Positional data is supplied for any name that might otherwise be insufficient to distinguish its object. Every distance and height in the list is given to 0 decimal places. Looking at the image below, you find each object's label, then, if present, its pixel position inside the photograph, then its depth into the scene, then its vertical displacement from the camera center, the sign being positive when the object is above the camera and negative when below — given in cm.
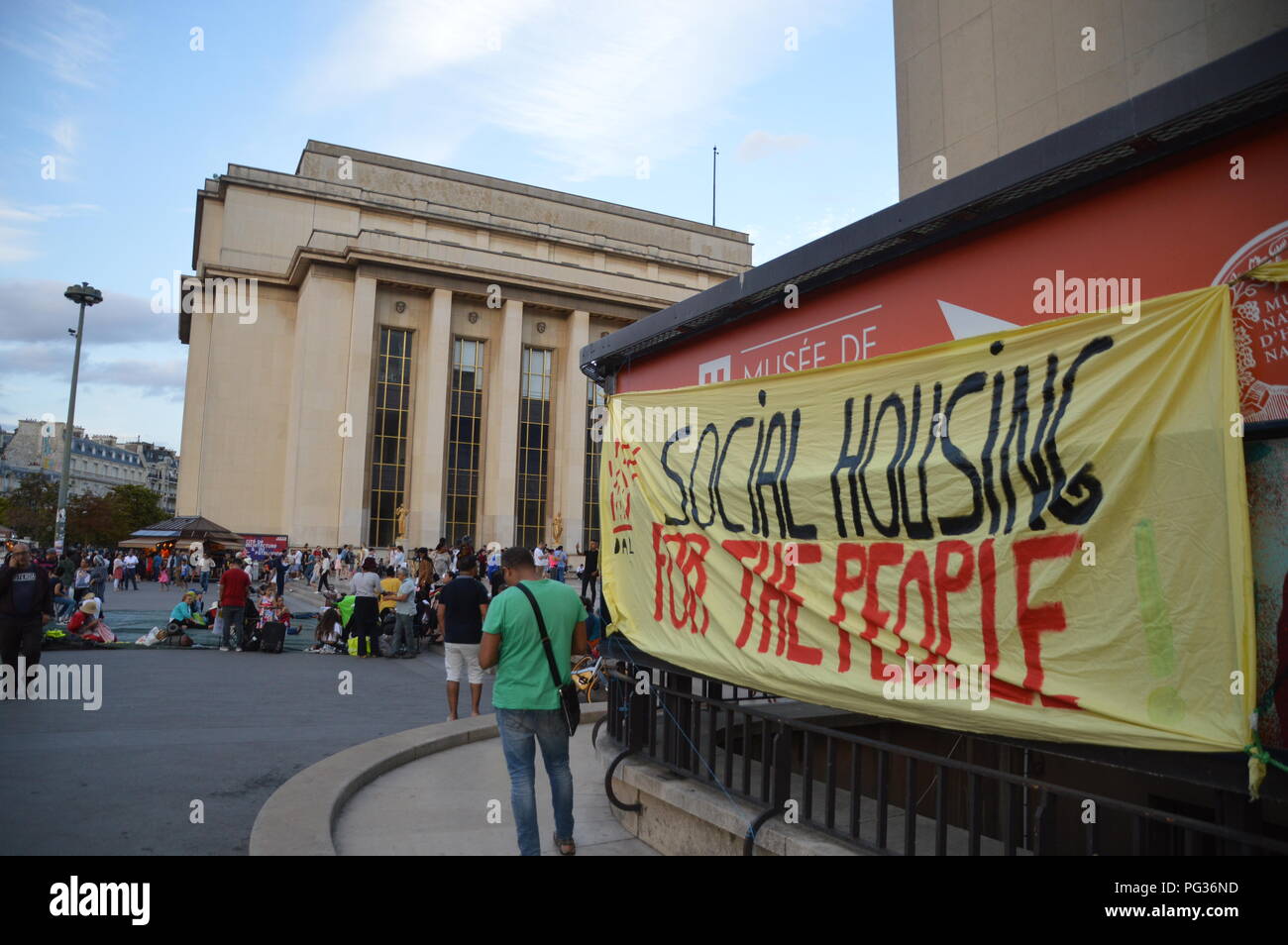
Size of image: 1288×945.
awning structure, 3027 +19
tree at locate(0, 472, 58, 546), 6272 +210
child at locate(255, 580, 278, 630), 1720 -128
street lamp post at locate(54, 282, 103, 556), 2750 +779
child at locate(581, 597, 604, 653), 1308 -130
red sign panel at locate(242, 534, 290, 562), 3856 -25
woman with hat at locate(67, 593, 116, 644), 1586 -163
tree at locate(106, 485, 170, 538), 7000 +280
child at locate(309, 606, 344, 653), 1711 -184
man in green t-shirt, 502 -88
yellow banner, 302 +7
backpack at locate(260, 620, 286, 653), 1652 -190
